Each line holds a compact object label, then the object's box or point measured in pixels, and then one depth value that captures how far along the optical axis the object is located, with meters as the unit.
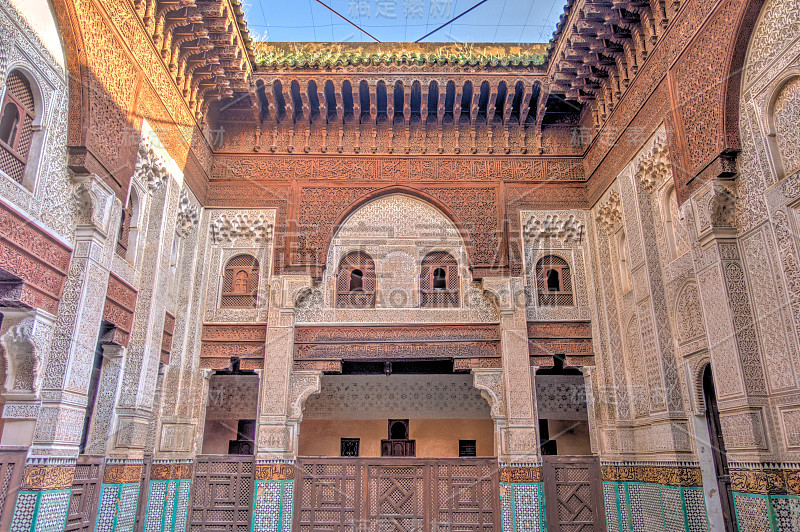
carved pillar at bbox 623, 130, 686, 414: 5.29
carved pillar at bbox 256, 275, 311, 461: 6.14
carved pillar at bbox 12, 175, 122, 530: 3.84
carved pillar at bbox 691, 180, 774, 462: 3.97
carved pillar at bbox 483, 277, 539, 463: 6.20
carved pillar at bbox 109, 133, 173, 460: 5.09
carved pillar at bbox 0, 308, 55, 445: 3.86
